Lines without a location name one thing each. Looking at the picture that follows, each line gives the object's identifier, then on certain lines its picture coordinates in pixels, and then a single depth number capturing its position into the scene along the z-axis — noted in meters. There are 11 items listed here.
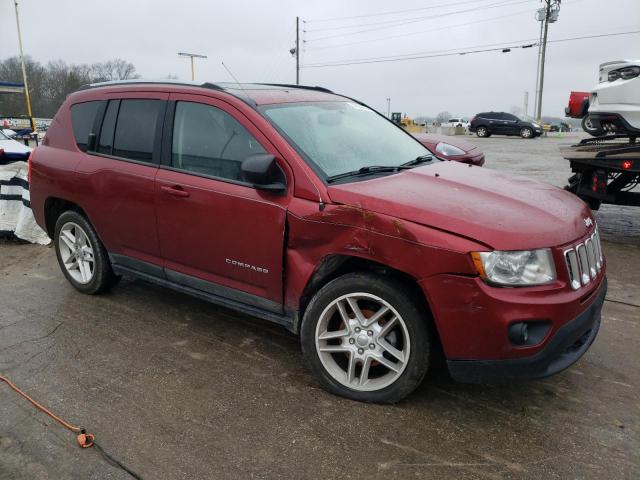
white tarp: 6.60
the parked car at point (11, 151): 8.83
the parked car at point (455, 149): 5.96
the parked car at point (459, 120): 80.50
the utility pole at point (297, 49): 54.25
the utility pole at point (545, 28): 45.47
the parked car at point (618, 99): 6.27
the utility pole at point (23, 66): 29.49
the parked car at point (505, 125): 32.81
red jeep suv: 2.56
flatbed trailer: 6.12
